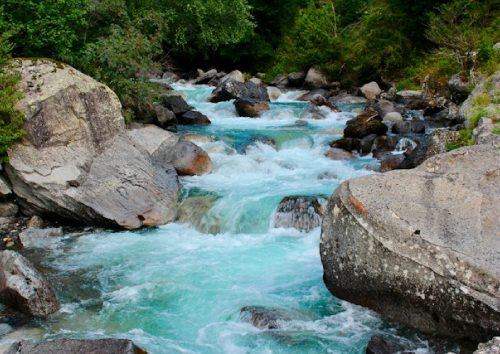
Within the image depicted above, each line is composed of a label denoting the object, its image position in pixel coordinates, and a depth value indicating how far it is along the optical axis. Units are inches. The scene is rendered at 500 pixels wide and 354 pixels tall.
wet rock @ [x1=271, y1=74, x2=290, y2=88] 1109.1
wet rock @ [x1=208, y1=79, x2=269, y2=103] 871.1
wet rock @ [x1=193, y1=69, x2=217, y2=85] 1112.6
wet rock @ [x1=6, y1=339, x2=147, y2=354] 201.3
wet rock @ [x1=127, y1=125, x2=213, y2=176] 499.5
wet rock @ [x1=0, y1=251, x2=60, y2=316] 258.8
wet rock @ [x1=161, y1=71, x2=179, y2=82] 1152.2
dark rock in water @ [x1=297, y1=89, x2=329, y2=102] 937.1
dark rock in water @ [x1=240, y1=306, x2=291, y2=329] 247.0
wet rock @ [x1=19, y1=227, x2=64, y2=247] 362.2
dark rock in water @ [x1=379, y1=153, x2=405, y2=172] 513.7
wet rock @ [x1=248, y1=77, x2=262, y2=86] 1128.4
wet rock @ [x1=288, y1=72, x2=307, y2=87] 1090.7
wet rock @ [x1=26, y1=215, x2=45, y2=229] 391.9
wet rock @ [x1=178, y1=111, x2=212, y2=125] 721.0
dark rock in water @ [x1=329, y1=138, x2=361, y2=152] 585.6
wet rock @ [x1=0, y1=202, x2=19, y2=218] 398.6
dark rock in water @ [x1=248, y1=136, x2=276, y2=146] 604.4
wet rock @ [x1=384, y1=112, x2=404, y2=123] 706.2
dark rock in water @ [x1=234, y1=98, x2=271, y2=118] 784.9
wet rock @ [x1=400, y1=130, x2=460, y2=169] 474.0
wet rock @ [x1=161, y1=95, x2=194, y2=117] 727.7
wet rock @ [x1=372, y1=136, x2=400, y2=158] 583.5
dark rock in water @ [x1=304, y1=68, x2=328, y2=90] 1051.9
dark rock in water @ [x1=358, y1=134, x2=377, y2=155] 581.0
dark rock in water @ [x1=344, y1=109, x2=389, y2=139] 609.0
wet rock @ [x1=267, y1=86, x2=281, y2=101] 960.0
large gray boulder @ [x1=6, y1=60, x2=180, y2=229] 390.0
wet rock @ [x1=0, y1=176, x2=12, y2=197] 394.3
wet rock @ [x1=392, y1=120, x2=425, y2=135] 637.3
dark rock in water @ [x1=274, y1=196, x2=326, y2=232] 384.8
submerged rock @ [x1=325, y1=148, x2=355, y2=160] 567.2
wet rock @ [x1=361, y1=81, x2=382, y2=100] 940.6
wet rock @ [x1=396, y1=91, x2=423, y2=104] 866.1
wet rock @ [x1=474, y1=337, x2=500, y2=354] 174.6
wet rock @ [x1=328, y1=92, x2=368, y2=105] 902.4
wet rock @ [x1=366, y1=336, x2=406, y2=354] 215.8
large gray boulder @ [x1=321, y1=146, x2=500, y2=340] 211.8
